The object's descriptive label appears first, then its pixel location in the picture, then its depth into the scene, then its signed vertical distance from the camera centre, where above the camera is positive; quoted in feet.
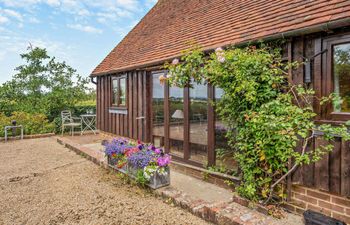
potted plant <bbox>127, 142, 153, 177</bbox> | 14.32 -3.18
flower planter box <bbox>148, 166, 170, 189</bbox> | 13.66 -4.35
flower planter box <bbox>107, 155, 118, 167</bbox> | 17.54 -4.06
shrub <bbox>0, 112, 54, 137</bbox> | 34.50 -1.86
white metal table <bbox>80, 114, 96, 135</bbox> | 37.21 -2.18
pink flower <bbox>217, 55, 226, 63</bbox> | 11.24 +2.50
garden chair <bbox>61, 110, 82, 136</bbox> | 34.22 -1.67
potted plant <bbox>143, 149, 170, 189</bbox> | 13.67 -3.86
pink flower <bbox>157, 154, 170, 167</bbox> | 13.91 -3.21
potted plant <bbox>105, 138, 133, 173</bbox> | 16.50 -3.36
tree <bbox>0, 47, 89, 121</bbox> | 37.40 +3.89
